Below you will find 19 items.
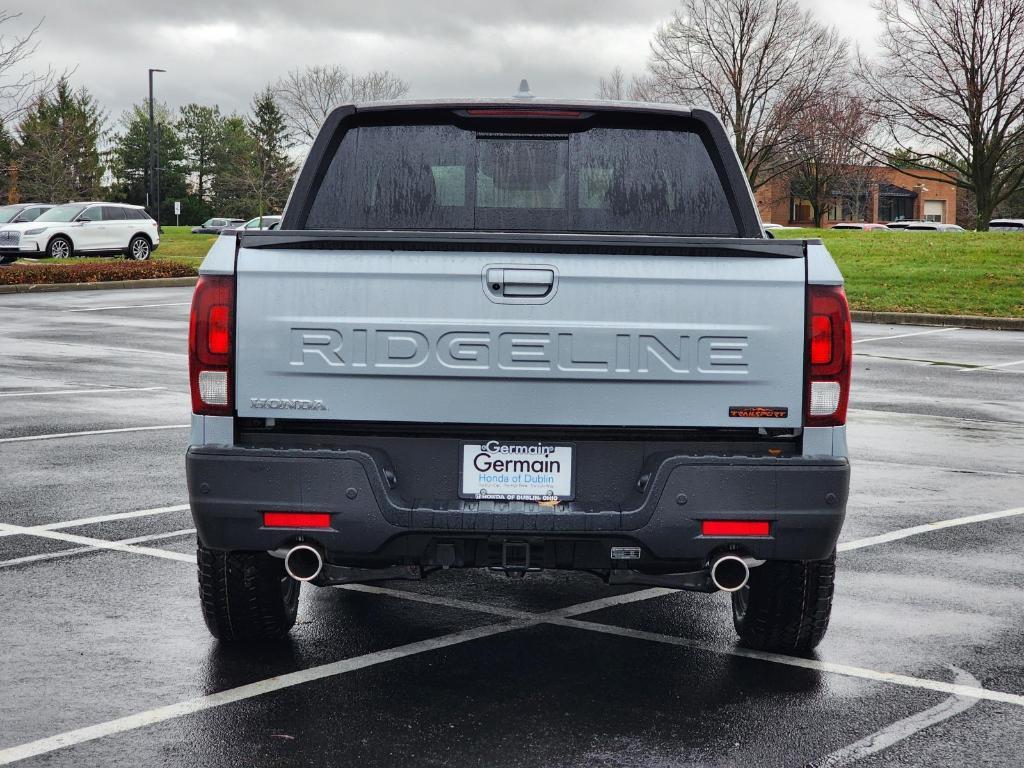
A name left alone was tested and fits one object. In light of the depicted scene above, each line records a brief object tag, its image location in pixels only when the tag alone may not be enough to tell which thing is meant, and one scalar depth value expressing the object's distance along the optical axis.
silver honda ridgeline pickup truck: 4.48
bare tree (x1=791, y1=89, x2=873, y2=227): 59.50
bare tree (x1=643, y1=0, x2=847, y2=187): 66.69
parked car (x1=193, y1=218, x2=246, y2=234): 83.56
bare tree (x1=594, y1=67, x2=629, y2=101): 83.62
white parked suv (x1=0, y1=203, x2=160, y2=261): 37.94
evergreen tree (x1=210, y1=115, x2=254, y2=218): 105.94
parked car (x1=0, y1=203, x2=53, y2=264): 37.19
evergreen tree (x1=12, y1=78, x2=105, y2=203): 72.69
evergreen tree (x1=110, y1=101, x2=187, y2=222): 107.44
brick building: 105.19
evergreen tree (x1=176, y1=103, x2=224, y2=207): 115.81
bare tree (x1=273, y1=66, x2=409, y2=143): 90.06
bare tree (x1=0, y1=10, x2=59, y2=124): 31.62
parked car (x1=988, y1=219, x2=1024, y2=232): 78.88
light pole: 94.35
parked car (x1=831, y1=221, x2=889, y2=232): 76.92
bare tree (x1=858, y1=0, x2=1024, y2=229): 51.31
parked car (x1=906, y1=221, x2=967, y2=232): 74.25
